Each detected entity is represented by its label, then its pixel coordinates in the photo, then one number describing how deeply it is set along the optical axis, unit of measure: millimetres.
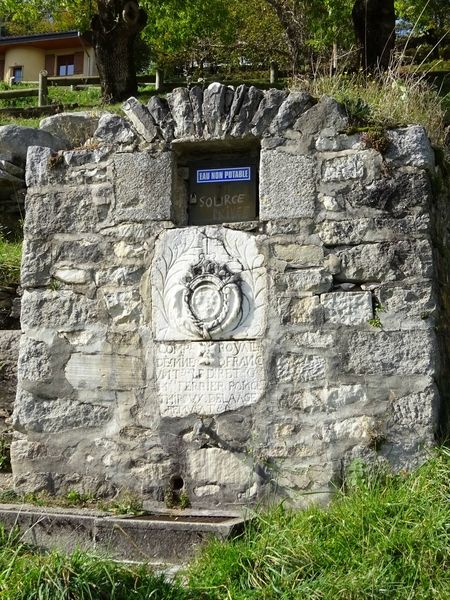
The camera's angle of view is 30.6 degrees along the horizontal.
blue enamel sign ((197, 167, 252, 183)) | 5211
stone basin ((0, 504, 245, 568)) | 4262
